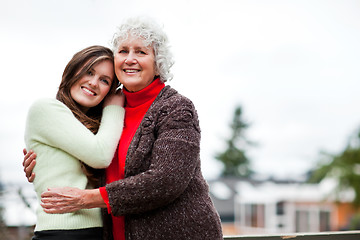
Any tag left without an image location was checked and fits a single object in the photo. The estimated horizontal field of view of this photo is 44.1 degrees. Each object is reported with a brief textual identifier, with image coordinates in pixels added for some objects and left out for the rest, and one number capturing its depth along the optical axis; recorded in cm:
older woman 163
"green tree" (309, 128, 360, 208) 2202
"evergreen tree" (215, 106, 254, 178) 4297
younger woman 172
